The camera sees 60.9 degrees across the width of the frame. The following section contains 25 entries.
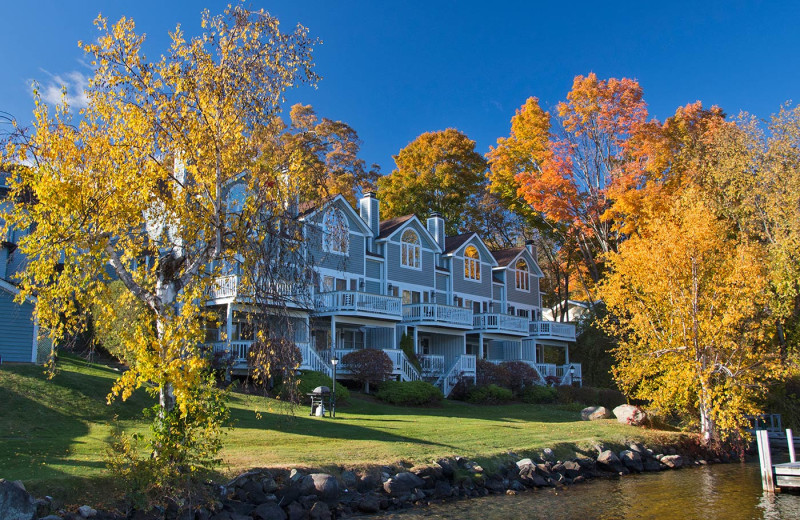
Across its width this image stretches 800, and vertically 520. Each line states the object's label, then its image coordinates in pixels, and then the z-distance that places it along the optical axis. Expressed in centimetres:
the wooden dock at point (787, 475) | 1670
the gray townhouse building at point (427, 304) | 2941
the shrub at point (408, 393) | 2627
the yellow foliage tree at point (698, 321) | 2148
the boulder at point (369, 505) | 1330
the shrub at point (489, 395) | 2984
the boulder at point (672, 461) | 2048
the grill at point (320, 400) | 2053
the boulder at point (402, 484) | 1401
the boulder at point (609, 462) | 1889
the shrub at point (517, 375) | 3216
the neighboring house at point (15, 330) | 2262
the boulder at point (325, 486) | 1296
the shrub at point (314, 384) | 2366
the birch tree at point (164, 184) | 1037
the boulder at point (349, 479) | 1371
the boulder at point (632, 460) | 1955
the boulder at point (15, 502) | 969
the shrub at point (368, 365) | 2745
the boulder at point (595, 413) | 2584
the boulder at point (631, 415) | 2389
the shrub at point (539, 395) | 3148
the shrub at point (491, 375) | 3192
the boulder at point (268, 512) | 1202
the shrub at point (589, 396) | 3216
